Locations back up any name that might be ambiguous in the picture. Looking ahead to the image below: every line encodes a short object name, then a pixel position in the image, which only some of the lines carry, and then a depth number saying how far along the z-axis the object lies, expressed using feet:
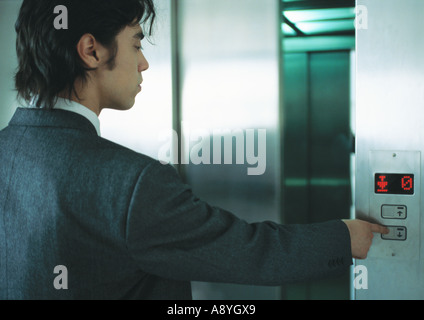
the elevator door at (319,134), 7.30
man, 2.84
